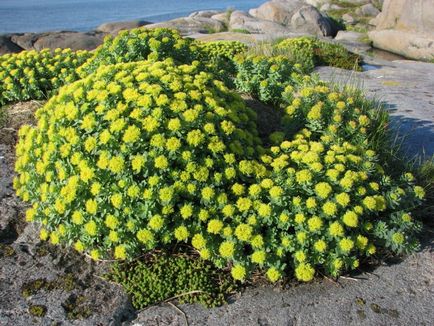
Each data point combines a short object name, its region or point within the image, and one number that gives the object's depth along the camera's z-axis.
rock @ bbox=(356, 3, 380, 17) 30.12
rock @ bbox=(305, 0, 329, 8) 33.19
